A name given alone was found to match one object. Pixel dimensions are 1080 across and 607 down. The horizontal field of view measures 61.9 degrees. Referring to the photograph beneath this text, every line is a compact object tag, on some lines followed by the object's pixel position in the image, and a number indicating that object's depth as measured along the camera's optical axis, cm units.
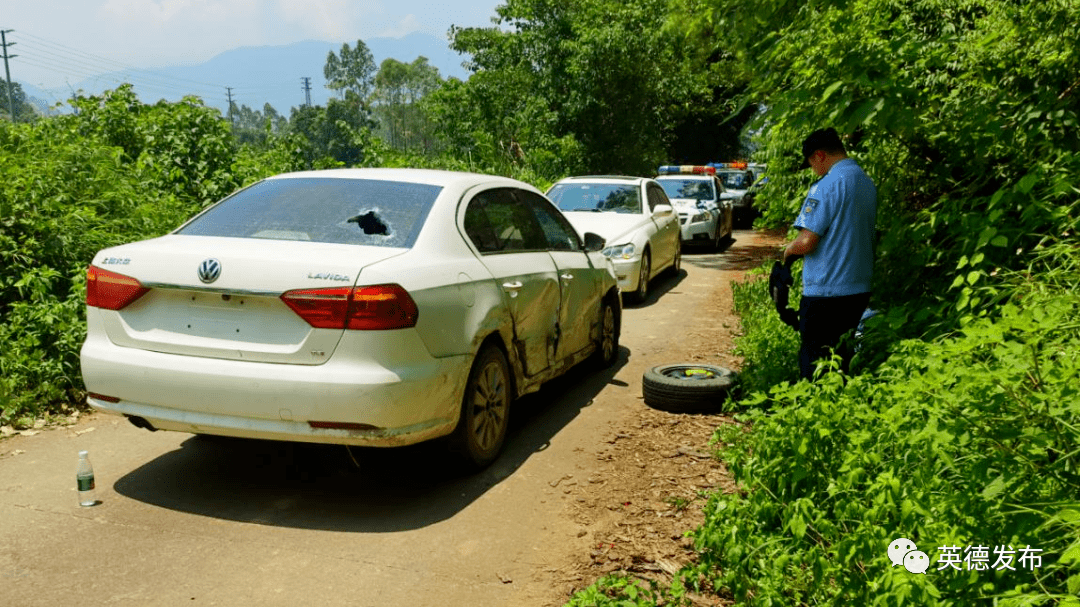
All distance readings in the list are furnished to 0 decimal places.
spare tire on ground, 698
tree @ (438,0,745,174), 2481
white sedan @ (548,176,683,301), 1217
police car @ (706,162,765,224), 2784
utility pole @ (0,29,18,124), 10738
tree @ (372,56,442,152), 17488
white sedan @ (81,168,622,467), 453
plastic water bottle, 499
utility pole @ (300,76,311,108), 18505
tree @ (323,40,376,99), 17575
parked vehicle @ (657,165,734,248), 2034
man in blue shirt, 556
